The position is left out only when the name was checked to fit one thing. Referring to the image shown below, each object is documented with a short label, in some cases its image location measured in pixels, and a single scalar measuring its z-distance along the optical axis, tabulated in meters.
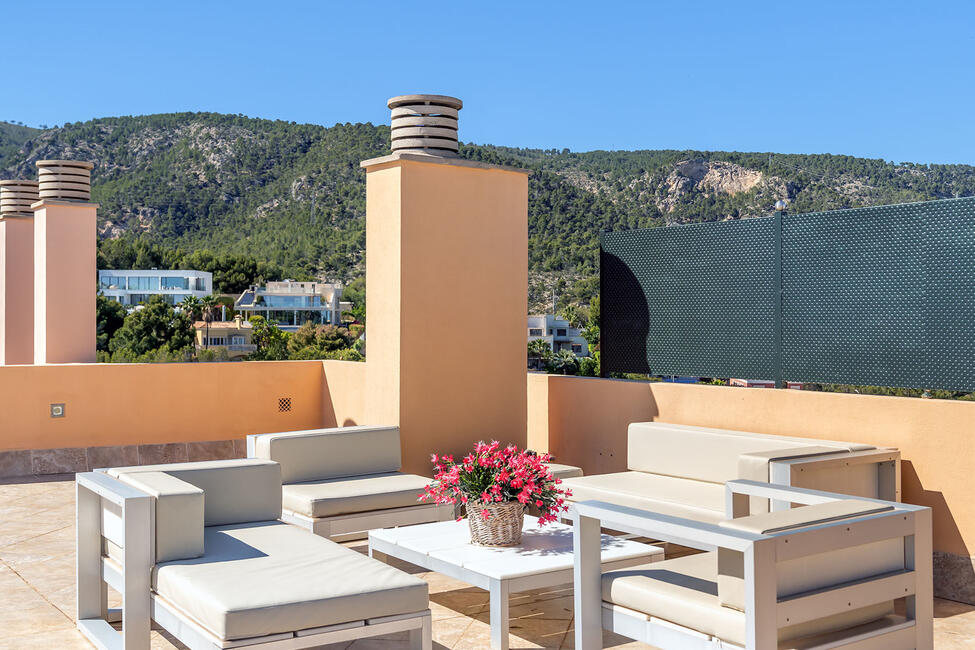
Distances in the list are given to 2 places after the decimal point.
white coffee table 3.71
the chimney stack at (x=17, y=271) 11.28
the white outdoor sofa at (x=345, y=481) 5.04
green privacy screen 5.11
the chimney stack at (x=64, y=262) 9.62
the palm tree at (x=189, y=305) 56.08
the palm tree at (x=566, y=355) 28.61
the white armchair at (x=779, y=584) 2.69
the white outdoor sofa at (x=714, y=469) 4.42
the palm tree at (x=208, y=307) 57.15
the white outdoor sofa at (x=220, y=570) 3.06
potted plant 4.20
